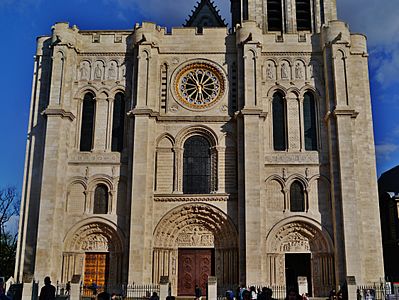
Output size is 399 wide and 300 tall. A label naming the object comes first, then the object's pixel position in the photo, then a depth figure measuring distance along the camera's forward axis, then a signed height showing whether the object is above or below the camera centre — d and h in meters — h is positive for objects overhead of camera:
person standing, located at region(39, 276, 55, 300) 10.88 -0.09
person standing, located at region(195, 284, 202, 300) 21.97 -0.18
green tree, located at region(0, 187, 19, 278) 41.22 +2.56
